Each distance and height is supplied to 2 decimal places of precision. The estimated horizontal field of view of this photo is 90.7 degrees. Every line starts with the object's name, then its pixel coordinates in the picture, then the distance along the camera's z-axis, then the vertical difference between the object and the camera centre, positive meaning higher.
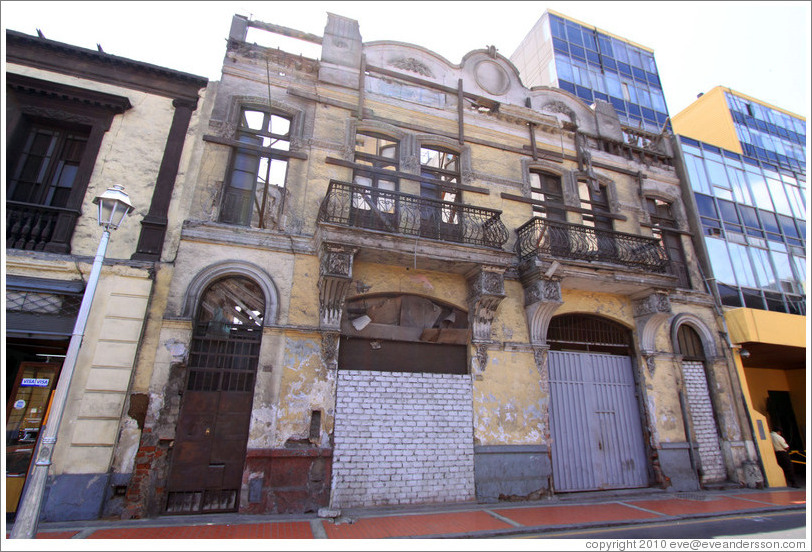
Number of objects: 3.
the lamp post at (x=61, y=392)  4.64 +0.28
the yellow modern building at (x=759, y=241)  12.15 +6.16
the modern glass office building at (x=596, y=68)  20.75 +18.24
